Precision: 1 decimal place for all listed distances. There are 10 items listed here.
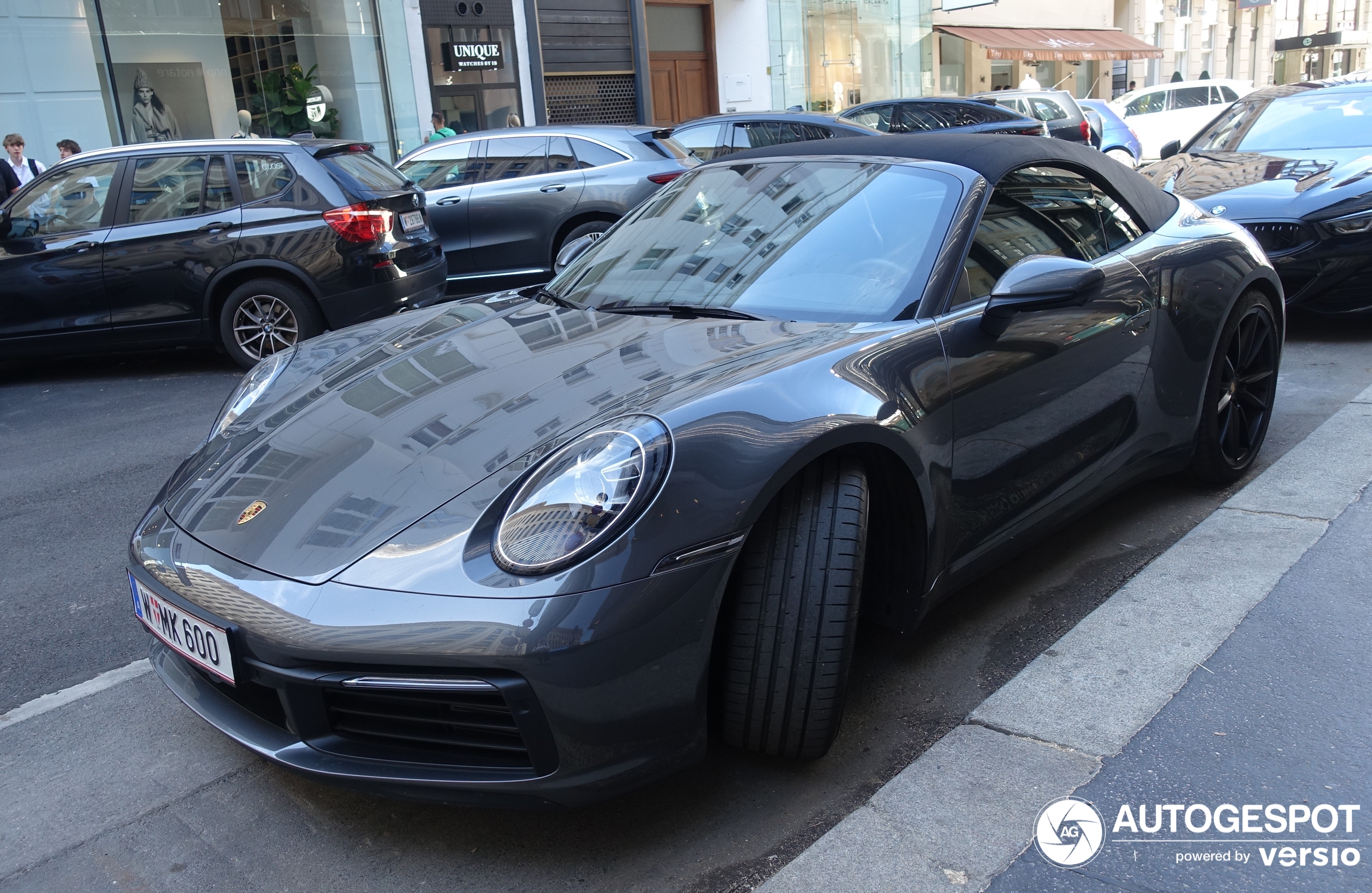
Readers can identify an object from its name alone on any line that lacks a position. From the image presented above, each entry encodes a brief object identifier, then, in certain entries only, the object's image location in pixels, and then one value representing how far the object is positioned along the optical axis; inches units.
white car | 807.7
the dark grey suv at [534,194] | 346.3
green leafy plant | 567.5
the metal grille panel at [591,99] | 724.0
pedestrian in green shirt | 573.9
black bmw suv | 278.5
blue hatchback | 628.7
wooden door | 813.9
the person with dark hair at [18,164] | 418.3
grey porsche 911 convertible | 81.7
